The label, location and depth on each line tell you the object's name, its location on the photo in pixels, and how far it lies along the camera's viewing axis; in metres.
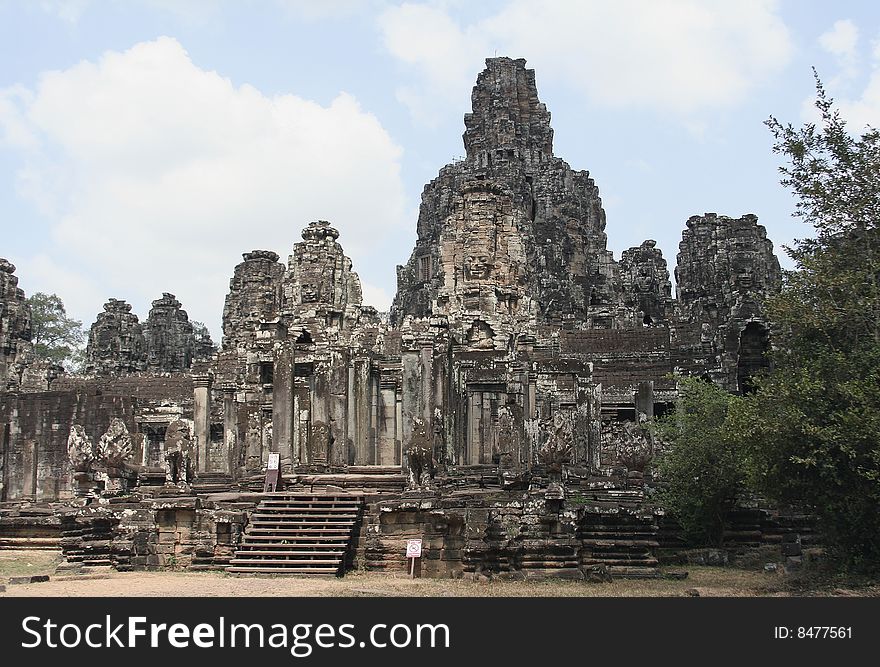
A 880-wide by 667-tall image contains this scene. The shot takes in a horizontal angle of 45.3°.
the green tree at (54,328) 63.75
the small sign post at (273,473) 22.08
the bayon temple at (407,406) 19.03
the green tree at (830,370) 15.42
